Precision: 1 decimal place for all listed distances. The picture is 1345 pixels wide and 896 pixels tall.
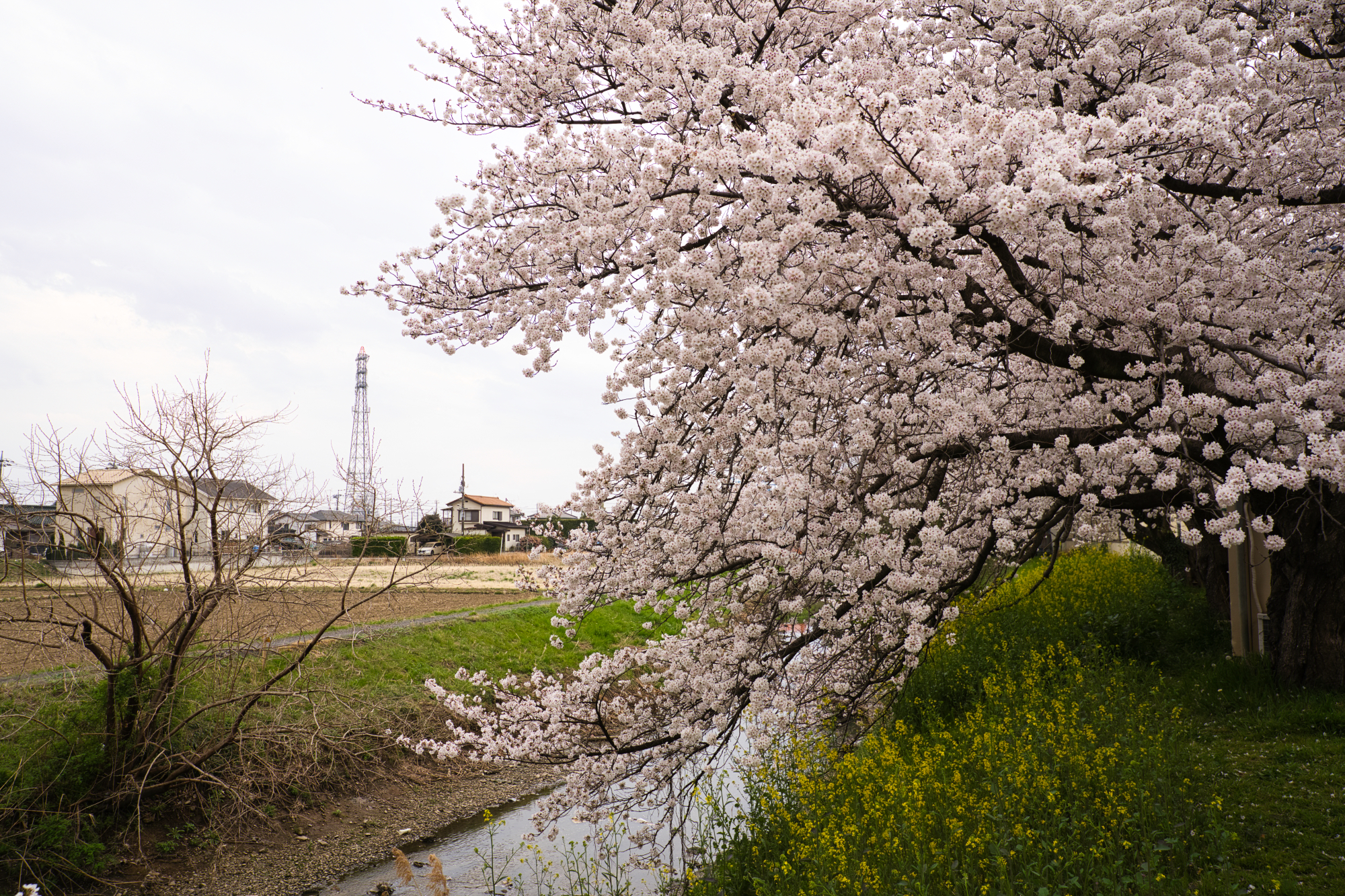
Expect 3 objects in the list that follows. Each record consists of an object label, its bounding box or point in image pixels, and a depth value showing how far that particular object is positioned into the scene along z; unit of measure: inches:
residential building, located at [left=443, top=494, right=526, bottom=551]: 2154.3
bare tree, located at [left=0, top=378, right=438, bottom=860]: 280.4
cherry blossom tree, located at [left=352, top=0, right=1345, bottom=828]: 146.7
